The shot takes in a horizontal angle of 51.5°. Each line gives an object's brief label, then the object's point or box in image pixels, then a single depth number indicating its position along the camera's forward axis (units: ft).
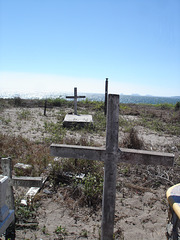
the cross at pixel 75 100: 36.37
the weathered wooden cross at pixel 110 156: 6.07
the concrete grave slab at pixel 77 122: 29.46
